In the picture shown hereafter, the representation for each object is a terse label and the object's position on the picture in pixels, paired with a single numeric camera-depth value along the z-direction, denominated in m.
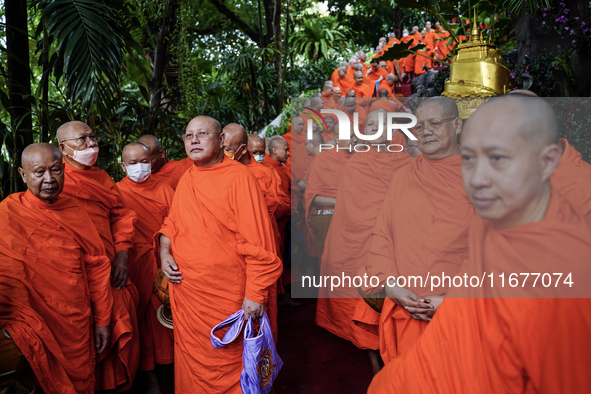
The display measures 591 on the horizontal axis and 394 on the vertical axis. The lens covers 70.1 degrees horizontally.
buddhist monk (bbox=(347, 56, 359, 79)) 11.98
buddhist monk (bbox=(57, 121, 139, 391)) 3.00
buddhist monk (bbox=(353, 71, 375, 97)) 11.38
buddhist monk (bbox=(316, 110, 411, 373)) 3.30
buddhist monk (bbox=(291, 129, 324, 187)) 5.46
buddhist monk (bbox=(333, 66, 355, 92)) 11.70
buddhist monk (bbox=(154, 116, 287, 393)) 2.66
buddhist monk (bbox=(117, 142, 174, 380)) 3.55
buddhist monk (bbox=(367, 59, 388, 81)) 12.28
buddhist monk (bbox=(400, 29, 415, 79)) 13.57
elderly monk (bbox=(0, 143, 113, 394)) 2.42
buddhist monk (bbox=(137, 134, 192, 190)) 4.48
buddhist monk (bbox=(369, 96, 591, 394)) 1.21
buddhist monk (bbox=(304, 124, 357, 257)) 4.39
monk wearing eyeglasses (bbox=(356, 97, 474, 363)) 1.91
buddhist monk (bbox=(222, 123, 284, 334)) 4.05
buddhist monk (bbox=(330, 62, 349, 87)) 11.94
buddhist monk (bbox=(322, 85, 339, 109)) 8.29
